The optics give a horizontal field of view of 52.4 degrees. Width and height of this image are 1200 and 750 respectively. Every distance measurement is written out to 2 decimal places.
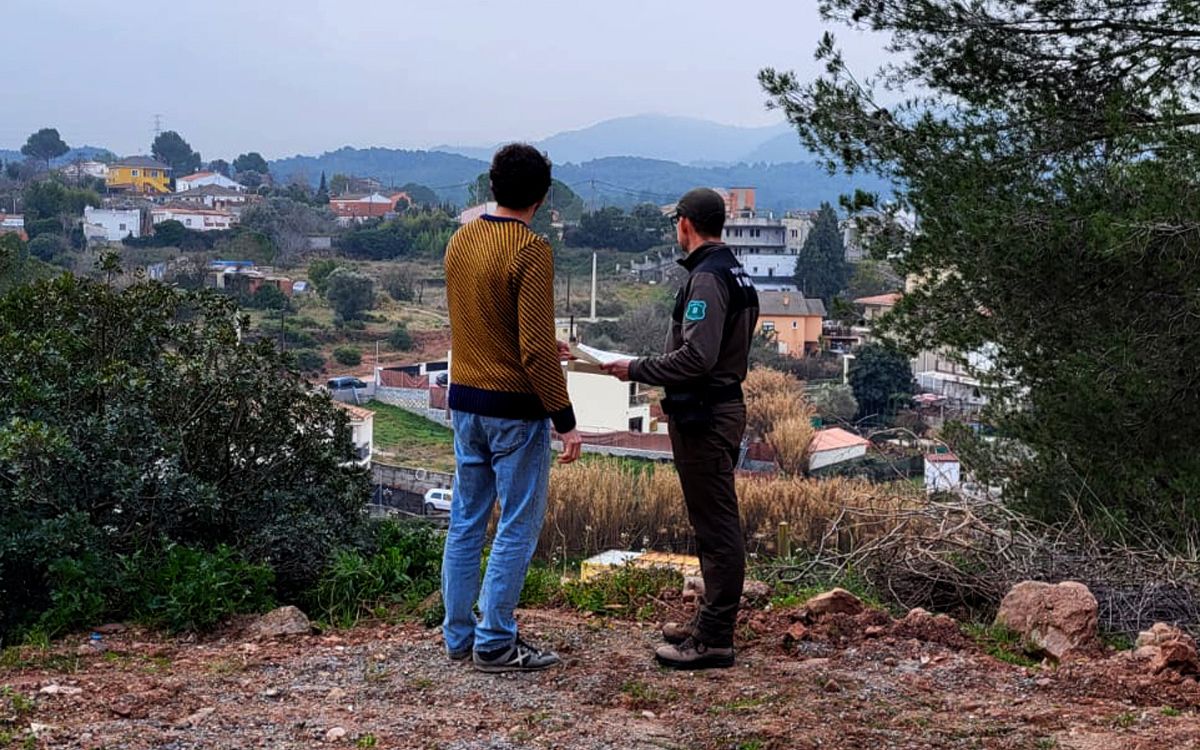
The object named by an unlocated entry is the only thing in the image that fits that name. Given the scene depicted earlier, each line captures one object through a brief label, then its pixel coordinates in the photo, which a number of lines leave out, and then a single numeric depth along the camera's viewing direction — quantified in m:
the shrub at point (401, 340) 51.88
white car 24.44
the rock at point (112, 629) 4.26
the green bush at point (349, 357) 47.09
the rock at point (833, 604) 4.31
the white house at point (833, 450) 30.55
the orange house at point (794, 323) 52.47
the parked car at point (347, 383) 40.94
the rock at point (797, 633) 4.11
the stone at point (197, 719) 3.16
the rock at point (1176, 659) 3.71
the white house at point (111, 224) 73.94
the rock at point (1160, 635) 3.90
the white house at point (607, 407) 36.03
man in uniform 3.56
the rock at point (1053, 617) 4.05
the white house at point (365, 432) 27.33
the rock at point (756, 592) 4.68
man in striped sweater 3.50
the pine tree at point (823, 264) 64.81
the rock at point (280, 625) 4.22
